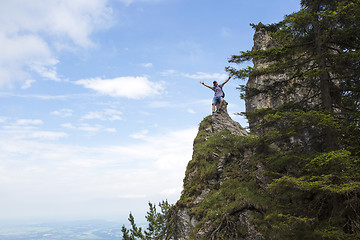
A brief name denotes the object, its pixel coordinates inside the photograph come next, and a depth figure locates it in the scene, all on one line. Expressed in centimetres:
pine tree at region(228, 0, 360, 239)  764
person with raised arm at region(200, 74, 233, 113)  1950
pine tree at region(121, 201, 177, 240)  1508
